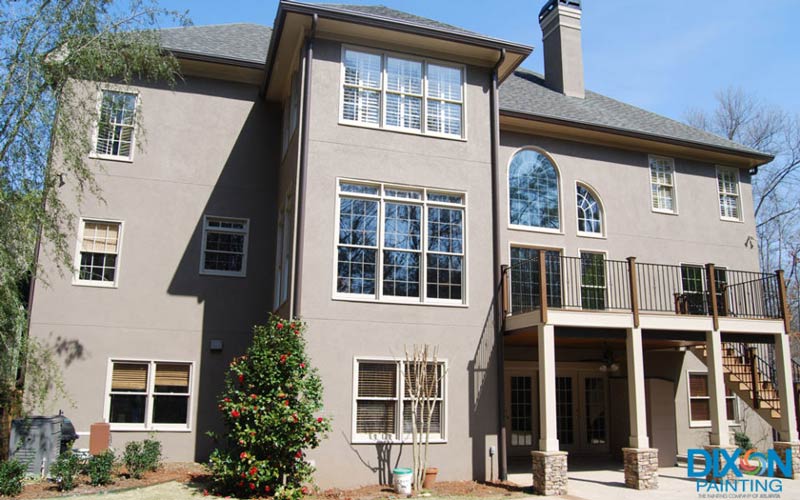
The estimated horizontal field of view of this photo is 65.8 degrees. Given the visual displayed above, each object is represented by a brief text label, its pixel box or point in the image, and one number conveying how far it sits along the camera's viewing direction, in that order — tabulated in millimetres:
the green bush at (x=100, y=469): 9859
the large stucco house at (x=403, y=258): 11242
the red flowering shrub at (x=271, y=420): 9508
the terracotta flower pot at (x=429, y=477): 10625
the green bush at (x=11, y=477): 9109
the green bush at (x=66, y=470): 9531
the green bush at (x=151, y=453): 10963
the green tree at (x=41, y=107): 9242
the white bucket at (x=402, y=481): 10094
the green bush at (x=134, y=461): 10664
